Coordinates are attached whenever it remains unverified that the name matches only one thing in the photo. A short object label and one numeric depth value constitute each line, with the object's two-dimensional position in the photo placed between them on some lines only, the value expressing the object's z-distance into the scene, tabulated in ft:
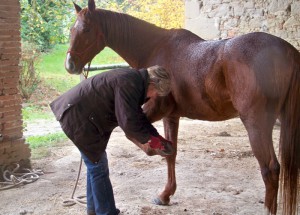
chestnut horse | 9.05
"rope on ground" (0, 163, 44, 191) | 13.47
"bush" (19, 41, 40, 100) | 32.71
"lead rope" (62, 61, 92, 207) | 11.73
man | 8.70
